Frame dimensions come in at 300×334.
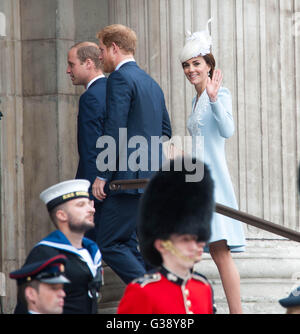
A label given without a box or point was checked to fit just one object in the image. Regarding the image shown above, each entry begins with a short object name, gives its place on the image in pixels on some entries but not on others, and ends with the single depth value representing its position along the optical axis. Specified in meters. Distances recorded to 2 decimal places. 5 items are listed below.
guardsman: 9.95
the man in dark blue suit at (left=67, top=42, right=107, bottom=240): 15.27
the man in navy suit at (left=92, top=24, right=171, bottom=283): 14.11
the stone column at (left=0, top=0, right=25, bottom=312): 18.45
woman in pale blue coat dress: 14.25
